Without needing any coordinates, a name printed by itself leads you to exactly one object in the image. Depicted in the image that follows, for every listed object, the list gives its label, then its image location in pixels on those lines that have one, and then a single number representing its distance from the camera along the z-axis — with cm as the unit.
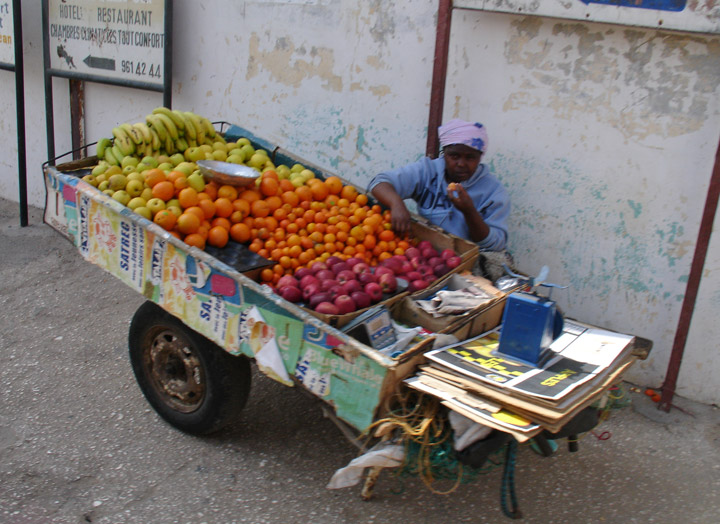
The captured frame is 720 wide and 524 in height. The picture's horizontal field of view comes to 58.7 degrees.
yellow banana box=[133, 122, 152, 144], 354
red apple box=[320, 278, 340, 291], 269
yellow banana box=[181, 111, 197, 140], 374
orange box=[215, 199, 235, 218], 308
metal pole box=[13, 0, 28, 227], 562
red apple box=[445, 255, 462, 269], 304
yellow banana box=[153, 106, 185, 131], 371
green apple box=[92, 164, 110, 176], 332
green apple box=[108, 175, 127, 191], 313
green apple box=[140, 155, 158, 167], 342
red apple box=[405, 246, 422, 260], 311
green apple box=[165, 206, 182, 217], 296
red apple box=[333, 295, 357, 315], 255
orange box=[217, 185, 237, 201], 318
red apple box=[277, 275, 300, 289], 274
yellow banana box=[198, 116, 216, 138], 387
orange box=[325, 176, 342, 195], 348
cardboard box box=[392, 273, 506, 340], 255
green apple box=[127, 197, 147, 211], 295
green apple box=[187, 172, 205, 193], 317
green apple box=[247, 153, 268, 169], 370
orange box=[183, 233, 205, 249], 287
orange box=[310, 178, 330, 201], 343
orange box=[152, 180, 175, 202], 304
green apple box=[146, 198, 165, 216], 294
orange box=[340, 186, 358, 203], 349
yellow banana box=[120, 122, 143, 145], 354
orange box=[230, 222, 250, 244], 308
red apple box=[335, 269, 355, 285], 277
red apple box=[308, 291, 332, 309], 261
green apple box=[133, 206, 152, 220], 289
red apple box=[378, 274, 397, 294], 276
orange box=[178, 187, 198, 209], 304
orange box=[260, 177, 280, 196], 330
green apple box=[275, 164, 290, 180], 360
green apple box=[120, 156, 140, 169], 342
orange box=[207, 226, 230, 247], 298
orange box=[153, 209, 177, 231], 286
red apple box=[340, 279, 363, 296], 266
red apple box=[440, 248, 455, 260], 309
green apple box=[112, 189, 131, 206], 301
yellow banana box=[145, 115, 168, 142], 361
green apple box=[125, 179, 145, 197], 307
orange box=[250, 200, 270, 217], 321
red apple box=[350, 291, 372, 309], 261
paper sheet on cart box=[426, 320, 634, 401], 212
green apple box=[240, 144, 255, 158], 378
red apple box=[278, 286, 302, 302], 268
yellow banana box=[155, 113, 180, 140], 364
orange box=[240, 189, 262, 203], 325
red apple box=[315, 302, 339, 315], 253
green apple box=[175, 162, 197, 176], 328
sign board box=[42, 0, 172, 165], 511
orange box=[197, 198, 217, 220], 302
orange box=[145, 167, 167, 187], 313
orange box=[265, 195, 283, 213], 327
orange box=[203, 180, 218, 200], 319
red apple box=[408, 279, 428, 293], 284
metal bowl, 318
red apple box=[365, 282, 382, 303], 268
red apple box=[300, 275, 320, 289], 275
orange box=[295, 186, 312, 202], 338
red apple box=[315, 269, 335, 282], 281
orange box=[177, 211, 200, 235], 290
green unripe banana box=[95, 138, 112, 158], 366
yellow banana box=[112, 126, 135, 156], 352
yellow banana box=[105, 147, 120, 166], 354
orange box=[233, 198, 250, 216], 316
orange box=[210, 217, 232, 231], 304
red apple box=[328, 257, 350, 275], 290
